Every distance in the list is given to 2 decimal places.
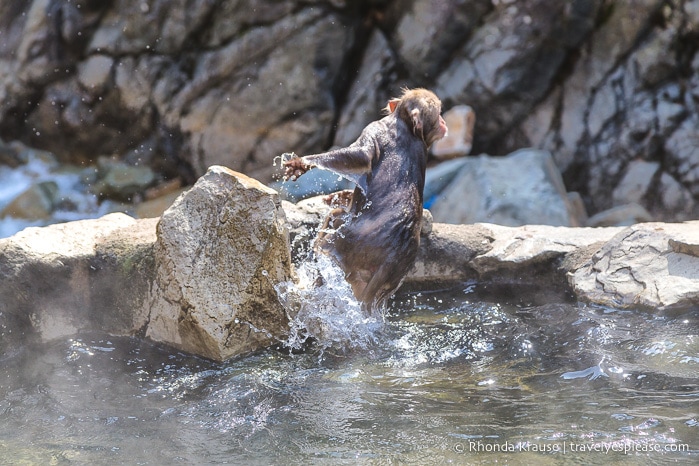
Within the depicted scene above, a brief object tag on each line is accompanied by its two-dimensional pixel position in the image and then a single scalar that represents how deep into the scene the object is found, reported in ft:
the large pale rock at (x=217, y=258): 25.79
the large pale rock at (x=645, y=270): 27.53
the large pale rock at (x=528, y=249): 31.58
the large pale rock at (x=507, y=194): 52.31
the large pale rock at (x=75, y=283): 25.76
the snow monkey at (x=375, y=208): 28.19
